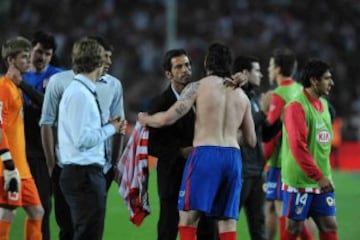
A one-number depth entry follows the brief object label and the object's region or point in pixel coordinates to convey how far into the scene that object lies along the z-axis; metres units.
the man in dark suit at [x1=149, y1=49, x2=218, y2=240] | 18.73
